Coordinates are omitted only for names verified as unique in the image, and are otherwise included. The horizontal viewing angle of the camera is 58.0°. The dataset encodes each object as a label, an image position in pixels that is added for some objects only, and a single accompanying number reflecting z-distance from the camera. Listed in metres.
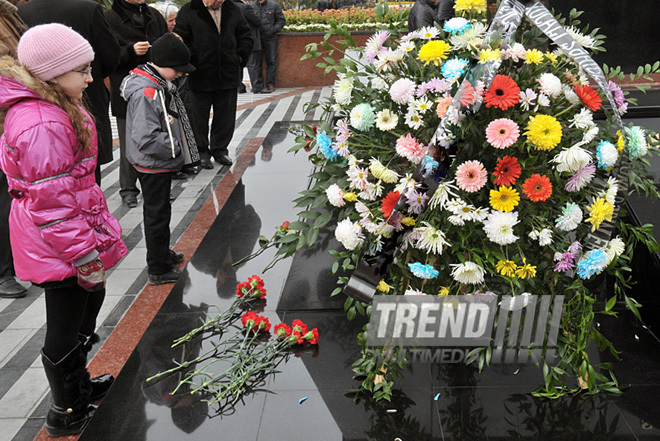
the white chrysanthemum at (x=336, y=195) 2.44
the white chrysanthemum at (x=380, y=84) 2.39
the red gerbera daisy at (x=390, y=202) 2.21
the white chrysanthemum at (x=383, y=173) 2.27
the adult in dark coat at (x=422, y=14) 6.93
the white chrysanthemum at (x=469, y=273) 2.10
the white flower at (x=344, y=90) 2.47
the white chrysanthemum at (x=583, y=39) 2.30
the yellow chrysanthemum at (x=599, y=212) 2.12
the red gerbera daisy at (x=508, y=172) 2.10
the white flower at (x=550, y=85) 2.13
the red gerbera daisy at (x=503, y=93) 2.06
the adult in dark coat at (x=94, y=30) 4.37
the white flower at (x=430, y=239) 2.10
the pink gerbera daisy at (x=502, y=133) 2.04
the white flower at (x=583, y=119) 2.14
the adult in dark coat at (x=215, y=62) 5.96
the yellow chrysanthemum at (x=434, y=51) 2.25
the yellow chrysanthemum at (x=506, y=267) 2.13
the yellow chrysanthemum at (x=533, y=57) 2.19
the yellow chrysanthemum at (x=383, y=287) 2.29
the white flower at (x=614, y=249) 2.19
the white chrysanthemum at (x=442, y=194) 2.11
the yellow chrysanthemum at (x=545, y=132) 2.05
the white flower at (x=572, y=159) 2.05
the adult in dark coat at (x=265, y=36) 11.68
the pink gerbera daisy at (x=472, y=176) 2.09
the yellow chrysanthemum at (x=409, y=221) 2.21
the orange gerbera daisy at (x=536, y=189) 2.08
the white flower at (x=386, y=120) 2.29
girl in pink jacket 2.28
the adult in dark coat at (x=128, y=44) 5.23
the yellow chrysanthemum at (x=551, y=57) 2.27
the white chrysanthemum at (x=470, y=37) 2.28
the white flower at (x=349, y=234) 2.32
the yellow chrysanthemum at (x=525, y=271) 2.12
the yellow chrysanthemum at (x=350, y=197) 2.39
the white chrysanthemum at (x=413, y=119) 2.22
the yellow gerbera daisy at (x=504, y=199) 2.10
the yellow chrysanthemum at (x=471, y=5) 2.42
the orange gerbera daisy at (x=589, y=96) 2.16
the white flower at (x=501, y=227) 2.07
